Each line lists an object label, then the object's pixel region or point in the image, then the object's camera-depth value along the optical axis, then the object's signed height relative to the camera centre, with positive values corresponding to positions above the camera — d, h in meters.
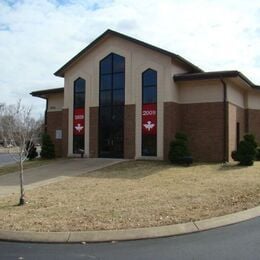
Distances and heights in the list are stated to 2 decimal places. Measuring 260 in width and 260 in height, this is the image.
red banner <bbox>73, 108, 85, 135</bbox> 20.80 +1.19
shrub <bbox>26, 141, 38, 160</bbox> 22.24 -1.05
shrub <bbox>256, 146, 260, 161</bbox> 18.99 -0.85
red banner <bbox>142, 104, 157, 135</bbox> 18.94 +1.23
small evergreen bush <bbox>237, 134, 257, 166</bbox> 16.40 -0.54
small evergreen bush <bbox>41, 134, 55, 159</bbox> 21.61 -0.61
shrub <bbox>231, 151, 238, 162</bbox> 17.19 -0.81
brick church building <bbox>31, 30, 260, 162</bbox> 18.68 +2.27
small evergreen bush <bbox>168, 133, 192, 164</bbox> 17.05 -0.59
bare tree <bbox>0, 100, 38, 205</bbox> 9.28 +0.31
